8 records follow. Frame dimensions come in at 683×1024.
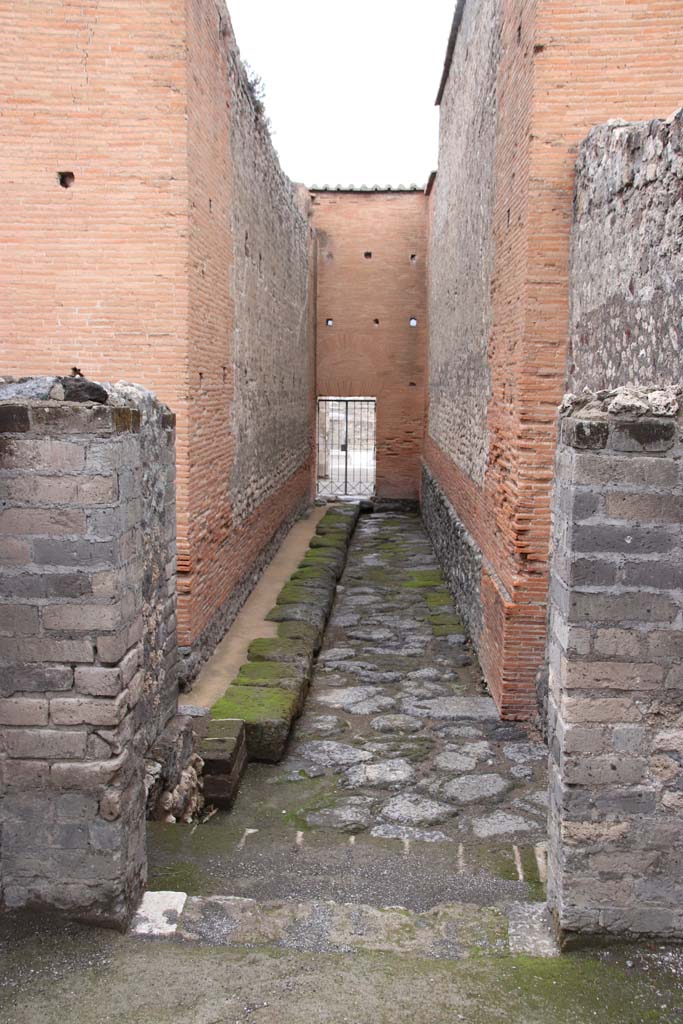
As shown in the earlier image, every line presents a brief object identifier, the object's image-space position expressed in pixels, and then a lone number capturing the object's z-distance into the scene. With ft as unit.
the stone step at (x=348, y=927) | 11.43
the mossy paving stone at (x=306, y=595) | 32.27
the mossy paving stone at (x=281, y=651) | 25.45
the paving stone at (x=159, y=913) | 11.61
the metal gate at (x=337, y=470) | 70.03
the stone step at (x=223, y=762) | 17.63
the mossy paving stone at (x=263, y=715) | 20.03
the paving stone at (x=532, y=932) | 11.23
